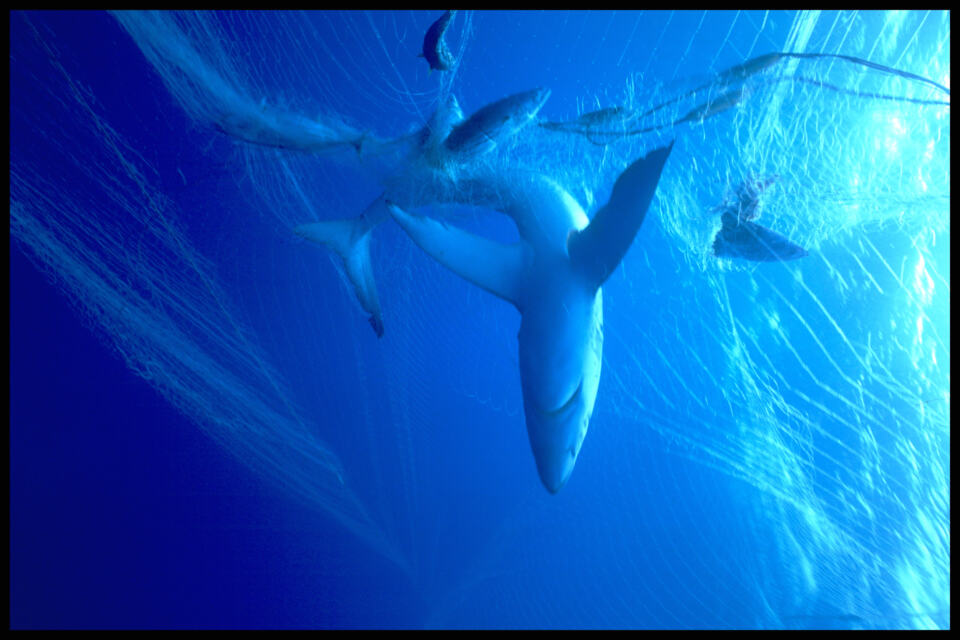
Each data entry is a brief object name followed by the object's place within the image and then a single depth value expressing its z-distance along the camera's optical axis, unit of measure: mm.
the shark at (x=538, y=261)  1956
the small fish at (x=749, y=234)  1902
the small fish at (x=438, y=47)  1820
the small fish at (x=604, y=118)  1804
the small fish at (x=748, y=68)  1690
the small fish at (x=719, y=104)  1739
